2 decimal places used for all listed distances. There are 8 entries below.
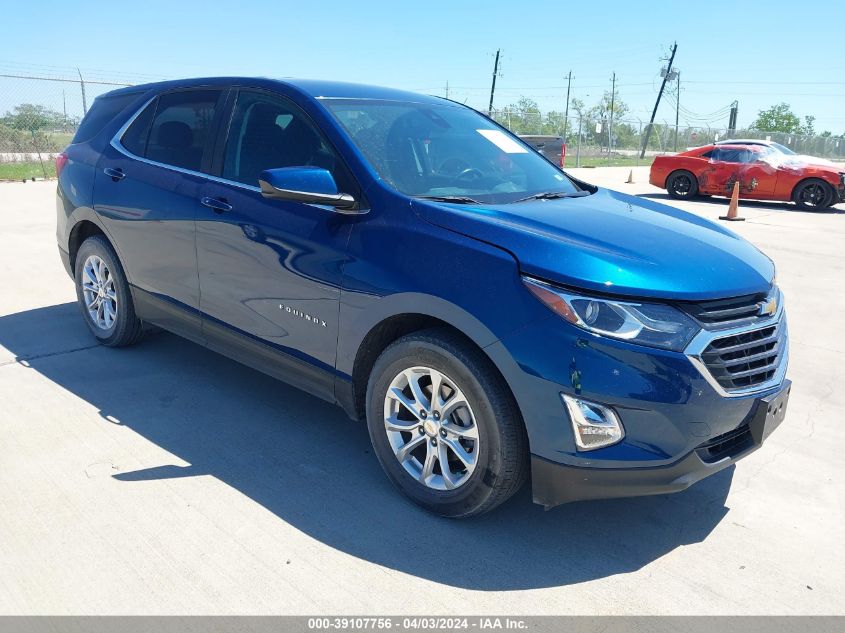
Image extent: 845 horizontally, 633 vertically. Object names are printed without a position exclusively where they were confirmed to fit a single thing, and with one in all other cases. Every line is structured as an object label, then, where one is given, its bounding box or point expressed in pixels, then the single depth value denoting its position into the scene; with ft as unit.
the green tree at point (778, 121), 282.36
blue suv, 8.48
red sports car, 50.26
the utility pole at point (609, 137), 111.93
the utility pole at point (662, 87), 134.72
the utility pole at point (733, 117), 143.64
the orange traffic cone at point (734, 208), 43.86
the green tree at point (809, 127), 290.35
